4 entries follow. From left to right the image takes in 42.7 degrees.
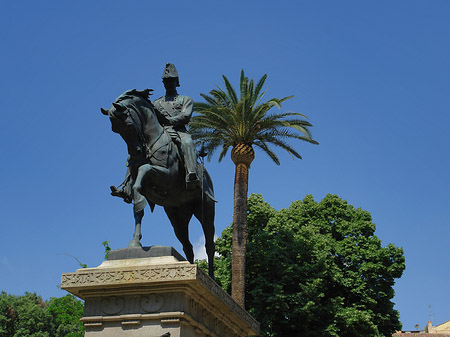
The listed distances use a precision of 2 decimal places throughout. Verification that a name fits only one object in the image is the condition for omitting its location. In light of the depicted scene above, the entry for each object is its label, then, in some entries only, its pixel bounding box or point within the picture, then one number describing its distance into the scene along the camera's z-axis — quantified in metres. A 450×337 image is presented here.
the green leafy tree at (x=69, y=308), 24.97
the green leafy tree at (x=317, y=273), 26.33
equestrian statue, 8.16
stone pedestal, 7.04
